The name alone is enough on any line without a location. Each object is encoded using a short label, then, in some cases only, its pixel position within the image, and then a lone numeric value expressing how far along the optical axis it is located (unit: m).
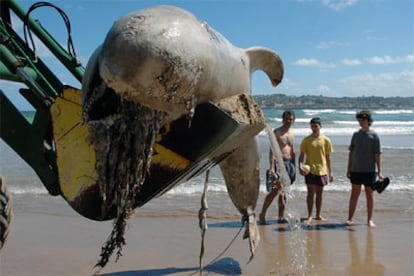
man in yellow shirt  7.29
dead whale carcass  1.82
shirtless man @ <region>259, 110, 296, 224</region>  7.07
